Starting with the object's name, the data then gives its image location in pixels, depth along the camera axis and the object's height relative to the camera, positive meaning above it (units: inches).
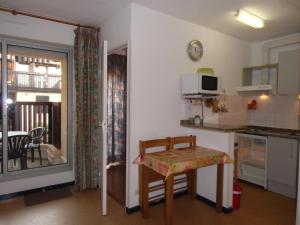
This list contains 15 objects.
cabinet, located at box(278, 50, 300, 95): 120.7 +20.4
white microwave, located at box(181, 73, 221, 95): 103.7 +11.2
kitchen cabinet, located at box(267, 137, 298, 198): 113.2 -33.2
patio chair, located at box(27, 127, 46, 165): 124.3 -20.5
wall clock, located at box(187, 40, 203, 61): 117.3 +32.3
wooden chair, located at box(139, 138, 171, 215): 94.8 -31.2
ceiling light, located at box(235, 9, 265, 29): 101.8 +44.7
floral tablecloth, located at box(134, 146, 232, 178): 79.9 -22.3
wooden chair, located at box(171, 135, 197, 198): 107.9 -36.5
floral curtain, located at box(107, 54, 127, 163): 129.2 -1.2
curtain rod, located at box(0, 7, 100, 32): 100.4 +45.6
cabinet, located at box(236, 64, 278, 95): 135.4 +19.2
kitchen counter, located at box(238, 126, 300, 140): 118.2 -16.1
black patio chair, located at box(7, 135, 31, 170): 113.6 -24.0
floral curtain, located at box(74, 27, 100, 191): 116.1 -1.8
